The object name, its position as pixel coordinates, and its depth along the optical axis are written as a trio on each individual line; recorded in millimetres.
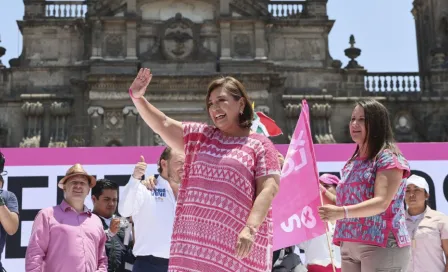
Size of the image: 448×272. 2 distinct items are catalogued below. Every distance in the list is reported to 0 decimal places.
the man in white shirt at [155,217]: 5488
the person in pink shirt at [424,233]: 5801
